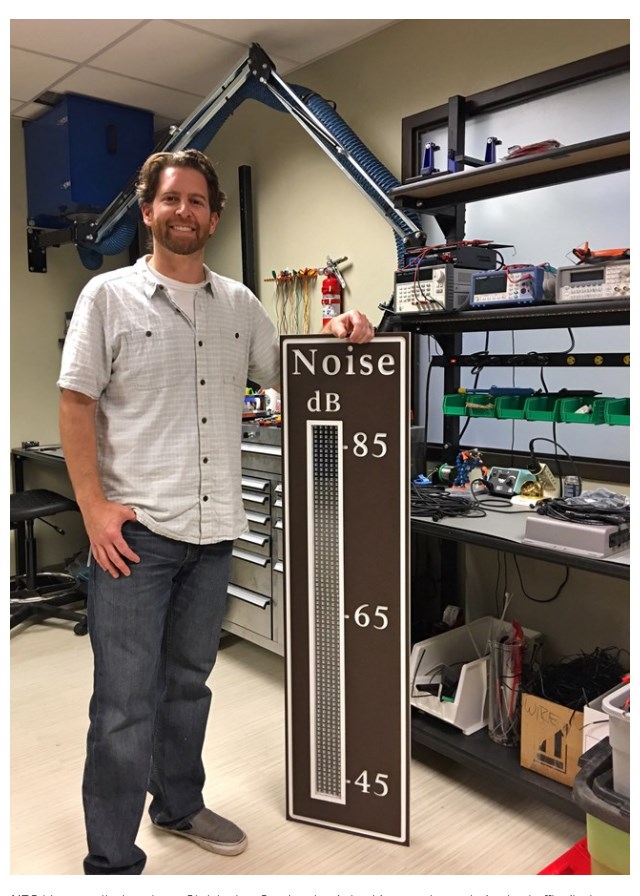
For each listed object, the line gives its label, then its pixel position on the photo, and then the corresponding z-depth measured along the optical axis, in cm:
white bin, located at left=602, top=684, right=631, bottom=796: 160
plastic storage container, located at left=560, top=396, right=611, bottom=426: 222
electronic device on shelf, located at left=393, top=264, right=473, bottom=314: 229
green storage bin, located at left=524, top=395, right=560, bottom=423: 230
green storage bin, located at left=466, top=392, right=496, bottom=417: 250
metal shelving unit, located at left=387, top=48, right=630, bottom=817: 197
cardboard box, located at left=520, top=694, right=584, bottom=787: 199
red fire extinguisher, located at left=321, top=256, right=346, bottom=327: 334
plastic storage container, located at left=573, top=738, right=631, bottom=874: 156
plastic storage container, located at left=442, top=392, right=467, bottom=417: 259
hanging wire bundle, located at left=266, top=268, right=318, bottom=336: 358
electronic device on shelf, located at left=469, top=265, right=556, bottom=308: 211
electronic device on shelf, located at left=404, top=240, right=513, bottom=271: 234
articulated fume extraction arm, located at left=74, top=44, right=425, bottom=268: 274
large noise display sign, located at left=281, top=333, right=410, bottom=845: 178
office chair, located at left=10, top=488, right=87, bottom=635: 360
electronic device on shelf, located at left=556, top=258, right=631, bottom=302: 190
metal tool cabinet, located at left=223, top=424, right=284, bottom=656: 293
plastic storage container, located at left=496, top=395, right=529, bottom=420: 242
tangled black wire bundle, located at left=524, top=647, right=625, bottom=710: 212
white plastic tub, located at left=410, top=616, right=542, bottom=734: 225
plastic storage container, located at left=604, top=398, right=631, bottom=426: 215
